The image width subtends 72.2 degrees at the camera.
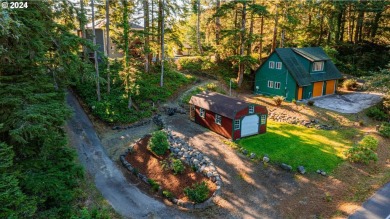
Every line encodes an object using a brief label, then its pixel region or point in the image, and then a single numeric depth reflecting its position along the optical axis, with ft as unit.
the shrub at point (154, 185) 52.01
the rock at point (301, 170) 56.44
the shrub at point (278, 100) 94.12
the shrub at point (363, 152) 60.72
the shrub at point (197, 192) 47.57
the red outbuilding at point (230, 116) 67.46
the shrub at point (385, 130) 73.67
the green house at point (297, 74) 100.26
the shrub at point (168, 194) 49.40
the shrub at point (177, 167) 53.67
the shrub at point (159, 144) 59.06
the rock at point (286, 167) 57.11
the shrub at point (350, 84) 115.15
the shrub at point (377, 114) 84.58
